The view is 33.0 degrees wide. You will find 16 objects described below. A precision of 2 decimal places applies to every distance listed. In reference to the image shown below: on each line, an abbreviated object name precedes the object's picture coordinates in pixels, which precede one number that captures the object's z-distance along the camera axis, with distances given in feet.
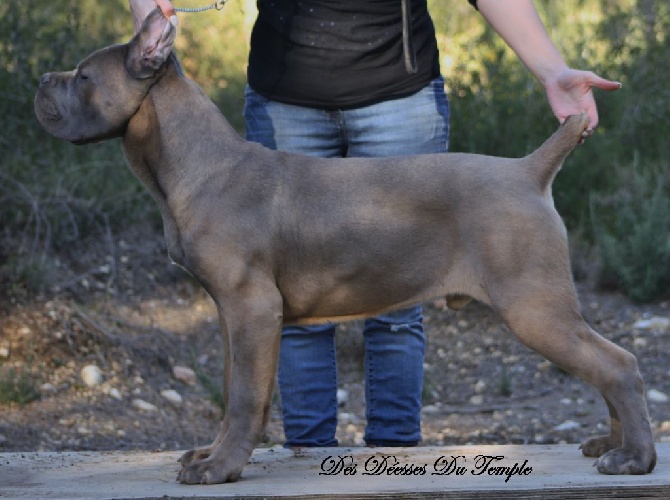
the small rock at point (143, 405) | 21.06
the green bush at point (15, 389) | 20.06
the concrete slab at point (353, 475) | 11.59
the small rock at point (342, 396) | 22.33
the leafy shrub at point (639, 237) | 25.27
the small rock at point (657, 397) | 21.84
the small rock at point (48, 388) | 20.75
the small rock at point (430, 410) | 21.91
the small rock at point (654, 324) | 24.62
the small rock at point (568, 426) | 20.38
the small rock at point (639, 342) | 23.93
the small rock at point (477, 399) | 22.51
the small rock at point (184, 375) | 22.66
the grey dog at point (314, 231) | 12.21
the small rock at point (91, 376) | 21.33
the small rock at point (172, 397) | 21.63
